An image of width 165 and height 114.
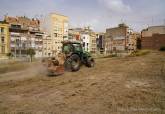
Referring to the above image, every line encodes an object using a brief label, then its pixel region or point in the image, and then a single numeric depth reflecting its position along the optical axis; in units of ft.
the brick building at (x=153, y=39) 228.63
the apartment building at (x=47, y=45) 241.22
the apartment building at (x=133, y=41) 295.64
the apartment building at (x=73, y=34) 293.49
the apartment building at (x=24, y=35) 203.62
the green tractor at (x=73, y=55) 51.34
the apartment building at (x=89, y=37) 320.29
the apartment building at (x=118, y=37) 295.48
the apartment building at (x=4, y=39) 193.06
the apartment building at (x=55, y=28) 261.65
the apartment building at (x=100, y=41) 353.33
